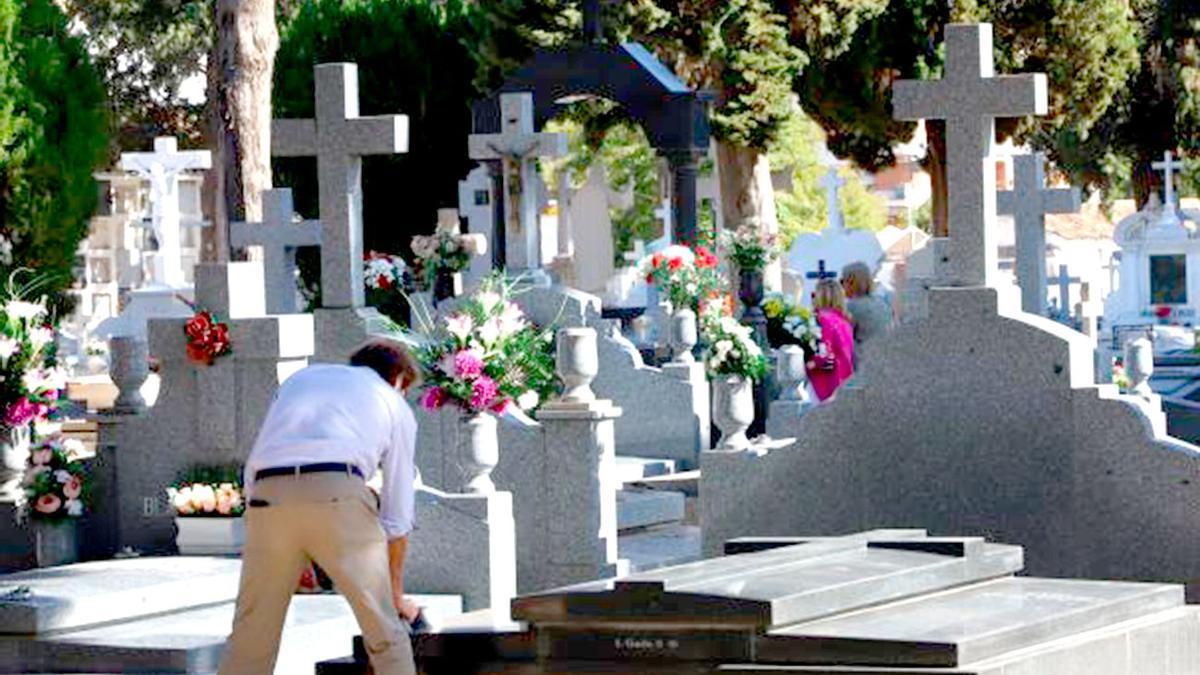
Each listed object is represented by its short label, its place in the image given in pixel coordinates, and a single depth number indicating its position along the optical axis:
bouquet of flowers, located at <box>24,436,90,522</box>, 15.27
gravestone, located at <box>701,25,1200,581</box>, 13.84
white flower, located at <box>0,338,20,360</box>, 15.49
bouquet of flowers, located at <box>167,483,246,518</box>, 14.83
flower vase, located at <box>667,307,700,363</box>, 20.42
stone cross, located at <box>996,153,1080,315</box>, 21.14
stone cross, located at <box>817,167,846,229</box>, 43.81
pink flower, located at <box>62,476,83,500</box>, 15.27
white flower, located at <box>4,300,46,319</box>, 15.68
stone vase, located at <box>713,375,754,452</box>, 15.09
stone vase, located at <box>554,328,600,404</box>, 14.39
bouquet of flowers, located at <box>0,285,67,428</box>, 15.54
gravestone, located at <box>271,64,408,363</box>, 16.44
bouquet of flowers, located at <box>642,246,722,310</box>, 22.20
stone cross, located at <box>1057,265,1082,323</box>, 32.29
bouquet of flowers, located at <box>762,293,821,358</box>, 23.25
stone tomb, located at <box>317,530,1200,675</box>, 9.18
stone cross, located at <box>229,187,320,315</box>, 20.02
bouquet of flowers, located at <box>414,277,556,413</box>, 14.20
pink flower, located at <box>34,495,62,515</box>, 15.24
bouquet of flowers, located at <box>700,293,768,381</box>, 18.30
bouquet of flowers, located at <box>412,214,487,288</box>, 23.44
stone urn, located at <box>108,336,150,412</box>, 15.92
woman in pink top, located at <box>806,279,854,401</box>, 18.14
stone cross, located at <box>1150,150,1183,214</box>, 40.44
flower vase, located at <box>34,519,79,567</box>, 15.34
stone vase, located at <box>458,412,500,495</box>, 13.94
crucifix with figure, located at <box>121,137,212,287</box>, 36.00
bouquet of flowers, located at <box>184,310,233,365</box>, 15.30
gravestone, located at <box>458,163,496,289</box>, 29.80
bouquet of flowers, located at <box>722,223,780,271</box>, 24.69
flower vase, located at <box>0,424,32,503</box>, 15.69
